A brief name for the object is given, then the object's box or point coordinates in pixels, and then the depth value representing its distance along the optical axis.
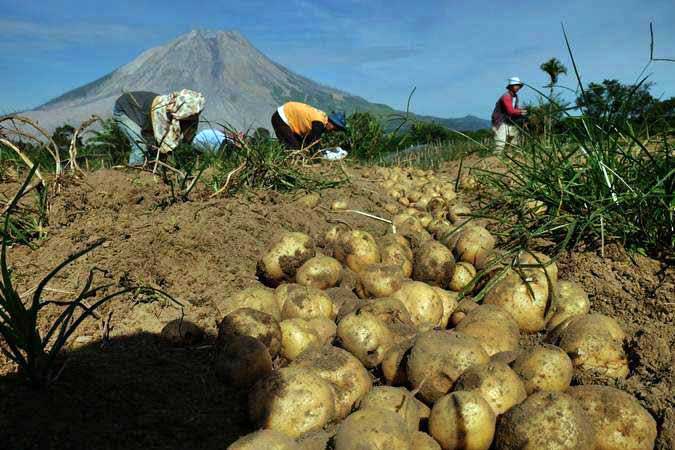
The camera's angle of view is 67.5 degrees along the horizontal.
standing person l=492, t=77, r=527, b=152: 10.12
